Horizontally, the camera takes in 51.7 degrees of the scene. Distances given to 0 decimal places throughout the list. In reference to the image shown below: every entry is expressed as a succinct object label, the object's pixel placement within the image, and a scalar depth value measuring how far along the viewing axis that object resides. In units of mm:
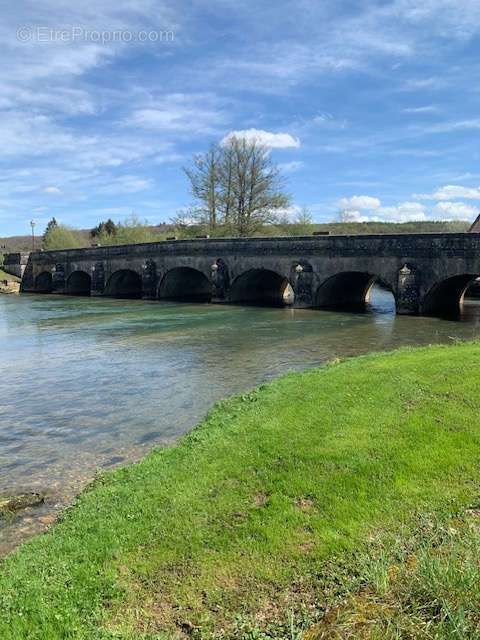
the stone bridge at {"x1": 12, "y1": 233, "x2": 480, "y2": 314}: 26188
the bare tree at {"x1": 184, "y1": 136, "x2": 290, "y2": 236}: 48312
